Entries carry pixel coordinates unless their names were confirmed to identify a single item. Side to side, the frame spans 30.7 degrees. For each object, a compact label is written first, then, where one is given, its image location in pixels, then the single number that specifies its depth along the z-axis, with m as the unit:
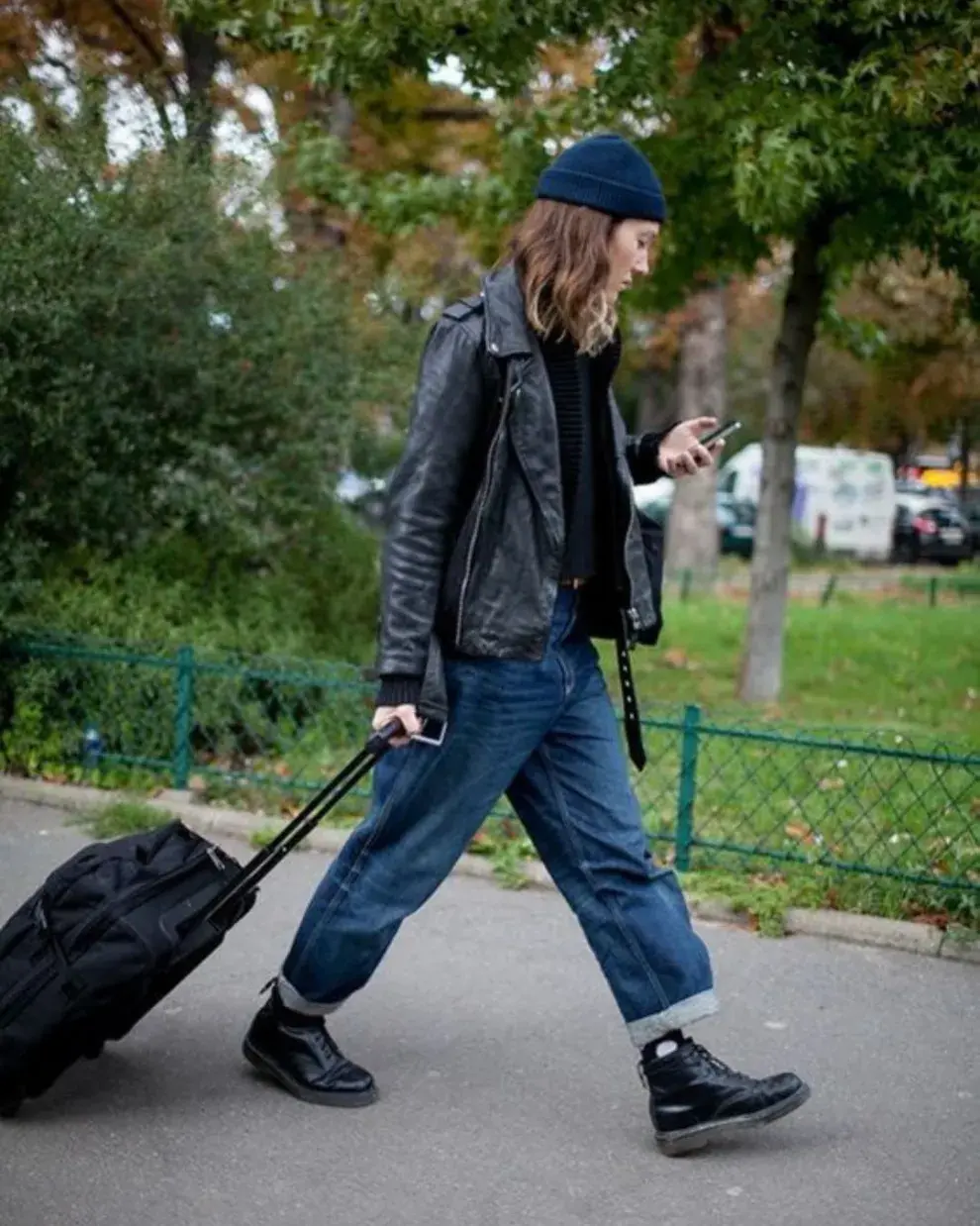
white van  31.73
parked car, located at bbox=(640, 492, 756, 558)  30.61
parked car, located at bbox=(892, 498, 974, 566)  32.69
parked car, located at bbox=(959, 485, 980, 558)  34.03
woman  3.77
